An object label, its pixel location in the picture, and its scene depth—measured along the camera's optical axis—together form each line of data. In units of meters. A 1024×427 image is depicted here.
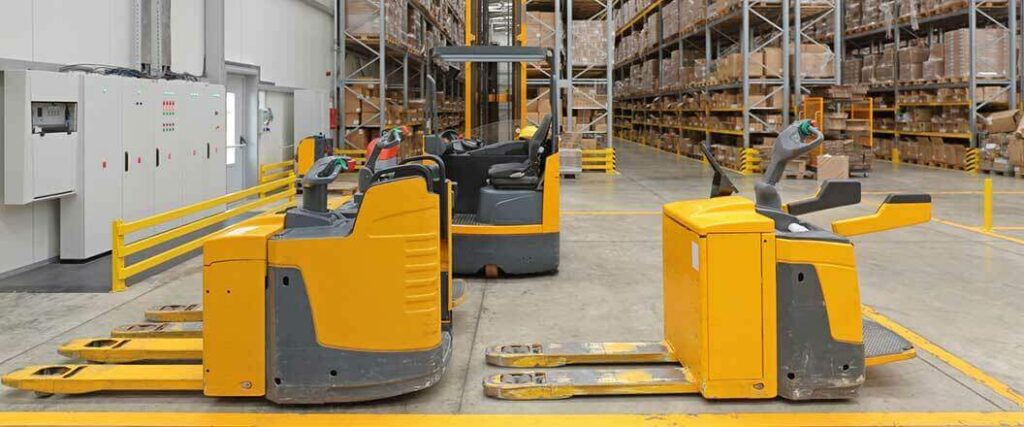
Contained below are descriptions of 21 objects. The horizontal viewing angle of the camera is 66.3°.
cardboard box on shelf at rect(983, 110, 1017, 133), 14.78
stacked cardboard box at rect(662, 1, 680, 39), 20.67
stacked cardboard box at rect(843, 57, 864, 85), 19.48
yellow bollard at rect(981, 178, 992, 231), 8.91
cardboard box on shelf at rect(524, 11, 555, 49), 16.67
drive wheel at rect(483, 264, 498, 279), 6.64
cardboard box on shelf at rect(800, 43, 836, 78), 15.78
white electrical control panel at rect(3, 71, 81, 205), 6.17
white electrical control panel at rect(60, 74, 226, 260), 7.02
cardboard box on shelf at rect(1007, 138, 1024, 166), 14.39
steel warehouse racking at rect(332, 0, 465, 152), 16.30
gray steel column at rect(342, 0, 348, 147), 16.23
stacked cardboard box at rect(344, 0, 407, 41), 16.41
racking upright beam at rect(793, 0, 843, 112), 15.52
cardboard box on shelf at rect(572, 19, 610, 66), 17.52
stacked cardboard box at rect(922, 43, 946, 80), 16.34
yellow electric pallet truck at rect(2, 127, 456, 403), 3.39
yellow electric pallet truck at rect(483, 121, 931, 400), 3.41
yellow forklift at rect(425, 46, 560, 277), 6.61
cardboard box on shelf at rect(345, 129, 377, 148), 16.56
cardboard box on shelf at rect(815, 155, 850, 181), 14.78
